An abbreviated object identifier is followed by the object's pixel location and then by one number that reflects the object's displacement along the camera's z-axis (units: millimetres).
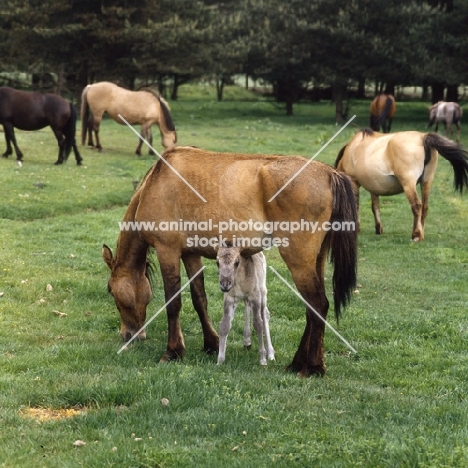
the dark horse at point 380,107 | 27609
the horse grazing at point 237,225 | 6285
